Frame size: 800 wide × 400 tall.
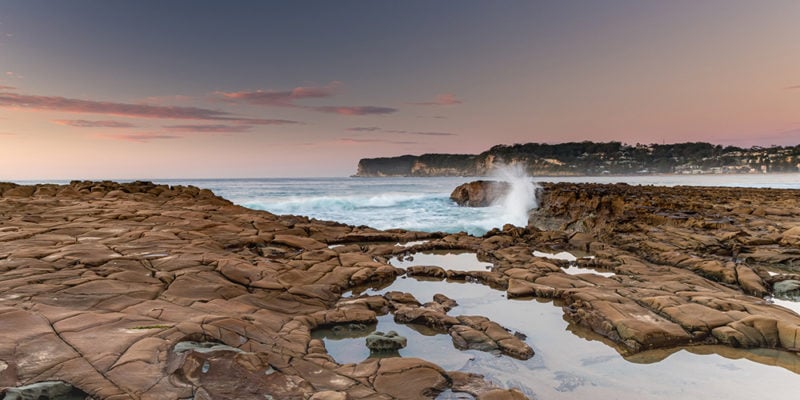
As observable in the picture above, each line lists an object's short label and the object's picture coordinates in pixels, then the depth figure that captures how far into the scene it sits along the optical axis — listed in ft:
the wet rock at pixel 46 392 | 10.97
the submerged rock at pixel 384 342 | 19.89
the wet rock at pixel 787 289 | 28.12
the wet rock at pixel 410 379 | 14.90
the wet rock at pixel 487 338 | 19.76
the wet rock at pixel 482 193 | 114.73
